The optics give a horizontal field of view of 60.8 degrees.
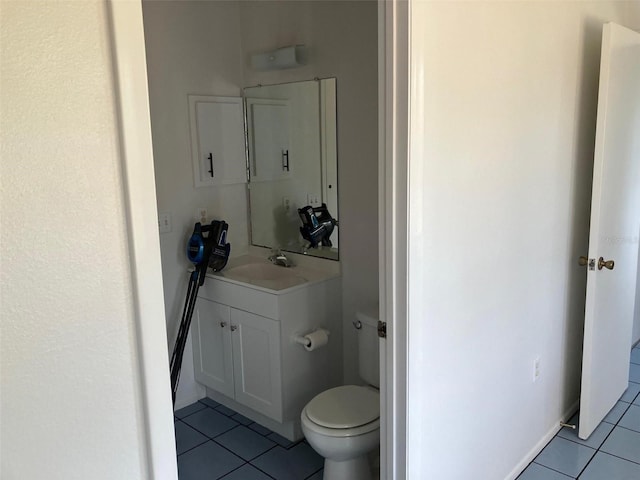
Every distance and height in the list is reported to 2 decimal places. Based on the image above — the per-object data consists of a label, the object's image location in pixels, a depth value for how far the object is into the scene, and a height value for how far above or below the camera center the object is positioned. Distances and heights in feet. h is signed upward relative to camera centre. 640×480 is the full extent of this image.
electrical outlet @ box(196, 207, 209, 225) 10.23 -1.22
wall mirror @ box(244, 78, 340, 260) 9.46 -0.20
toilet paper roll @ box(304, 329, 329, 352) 8.95 -3.14
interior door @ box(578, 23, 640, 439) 7.91 -1.33
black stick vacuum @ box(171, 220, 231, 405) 9.53 -1.92
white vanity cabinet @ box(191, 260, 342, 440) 9.01 -3.39
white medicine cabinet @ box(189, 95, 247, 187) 9.96 +0.17
